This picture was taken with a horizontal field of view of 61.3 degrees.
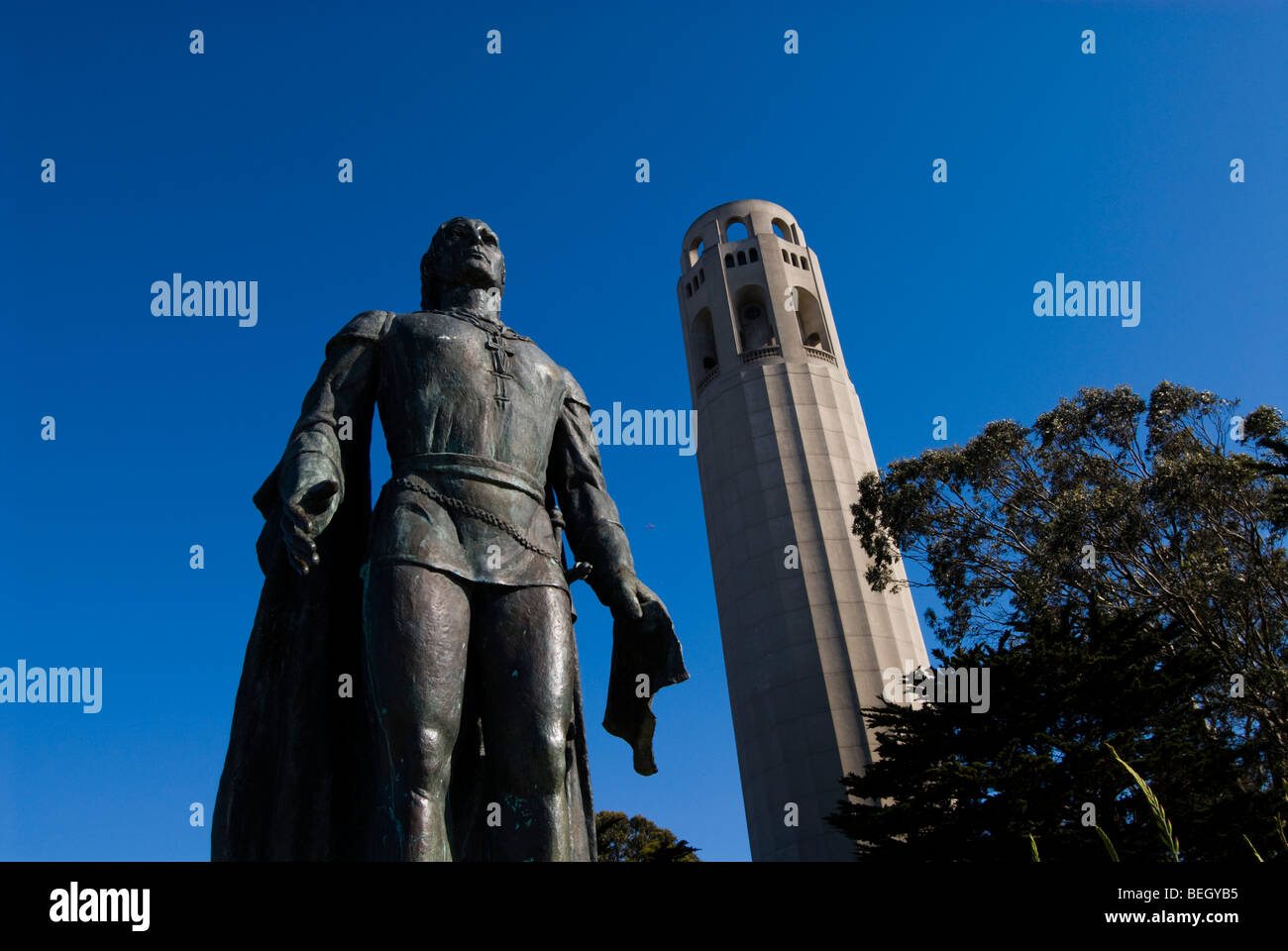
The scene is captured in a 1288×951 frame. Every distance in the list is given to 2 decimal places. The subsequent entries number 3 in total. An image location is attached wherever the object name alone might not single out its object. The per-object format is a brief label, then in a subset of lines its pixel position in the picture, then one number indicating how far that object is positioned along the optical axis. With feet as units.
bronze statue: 14.39
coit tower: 130.11
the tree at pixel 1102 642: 67.15
